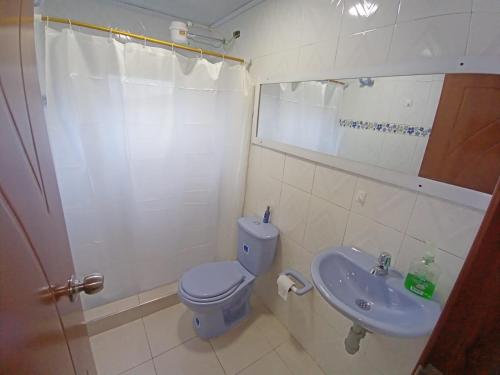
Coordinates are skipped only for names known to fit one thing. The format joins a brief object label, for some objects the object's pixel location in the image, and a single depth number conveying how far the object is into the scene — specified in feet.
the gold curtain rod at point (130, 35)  3.48
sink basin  2.47
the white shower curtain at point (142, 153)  3.96
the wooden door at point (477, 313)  1.13
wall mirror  2.40
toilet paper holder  4.28
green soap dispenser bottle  2.78
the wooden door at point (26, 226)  1.04
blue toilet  4.43
